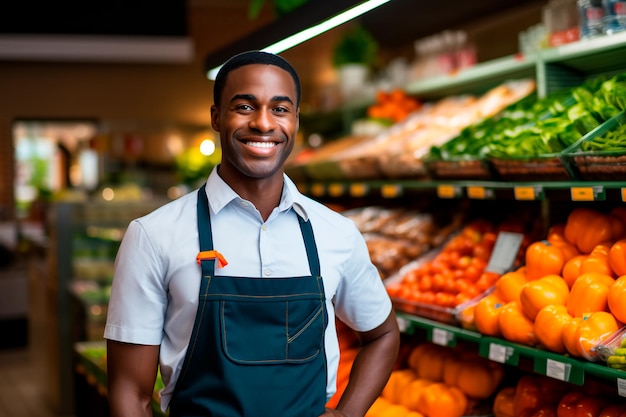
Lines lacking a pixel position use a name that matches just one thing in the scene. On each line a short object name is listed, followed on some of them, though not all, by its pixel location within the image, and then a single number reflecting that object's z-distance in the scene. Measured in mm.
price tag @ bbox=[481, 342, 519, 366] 2764
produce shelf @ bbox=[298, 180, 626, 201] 2660
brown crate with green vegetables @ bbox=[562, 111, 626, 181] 2621
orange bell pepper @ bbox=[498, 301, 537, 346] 2736
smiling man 1864
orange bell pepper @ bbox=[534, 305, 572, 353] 2572
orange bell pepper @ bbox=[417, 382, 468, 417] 3164
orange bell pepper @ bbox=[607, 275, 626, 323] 2430
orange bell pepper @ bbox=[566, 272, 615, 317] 2564
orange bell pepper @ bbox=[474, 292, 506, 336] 2904
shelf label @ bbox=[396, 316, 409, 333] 3365
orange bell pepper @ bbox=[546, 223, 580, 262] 2936
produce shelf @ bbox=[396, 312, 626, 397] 2387
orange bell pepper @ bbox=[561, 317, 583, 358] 2459
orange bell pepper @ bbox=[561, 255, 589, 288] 2783
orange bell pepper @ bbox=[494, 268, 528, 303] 2949
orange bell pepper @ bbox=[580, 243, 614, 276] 2686
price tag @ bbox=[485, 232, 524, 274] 3279
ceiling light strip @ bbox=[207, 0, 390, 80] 2490
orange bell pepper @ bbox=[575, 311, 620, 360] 2412
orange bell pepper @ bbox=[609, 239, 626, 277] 2602
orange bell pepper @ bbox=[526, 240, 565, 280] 2889
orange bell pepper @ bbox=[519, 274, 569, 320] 2697
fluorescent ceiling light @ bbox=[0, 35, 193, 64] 9539
